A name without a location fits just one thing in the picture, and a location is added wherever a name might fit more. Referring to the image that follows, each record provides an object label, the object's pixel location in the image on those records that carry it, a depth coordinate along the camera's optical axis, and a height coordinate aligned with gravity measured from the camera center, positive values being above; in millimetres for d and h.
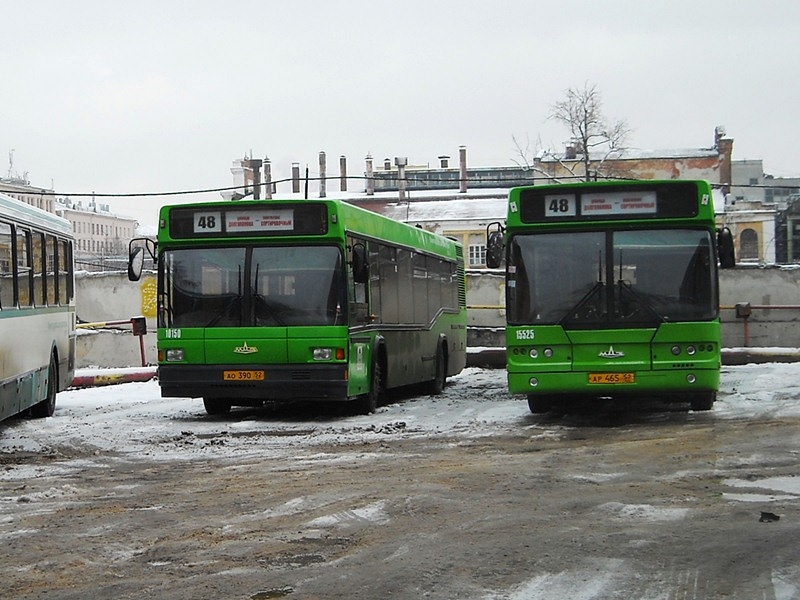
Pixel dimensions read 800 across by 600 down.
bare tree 60594 +8885
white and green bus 15211 +248
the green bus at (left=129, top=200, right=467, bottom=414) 16969 +308
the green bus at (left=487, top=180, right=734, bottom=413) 15922 +317
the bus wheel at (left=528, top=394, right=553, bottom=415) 17328 -1143
